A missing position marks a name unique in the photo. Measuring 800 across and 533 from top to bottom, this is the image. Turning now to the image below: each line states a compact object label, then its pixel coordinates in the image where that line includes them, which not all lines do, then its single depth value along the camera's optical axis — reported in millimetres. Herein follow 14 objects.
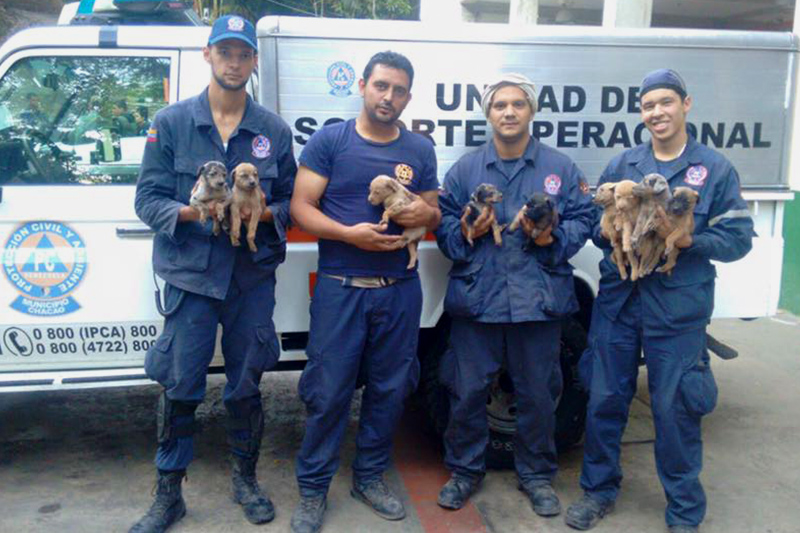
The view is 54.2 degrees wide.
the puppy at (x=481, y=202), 3369
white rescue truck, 3604
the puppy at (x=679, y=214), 3086
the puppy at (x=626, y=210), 3168
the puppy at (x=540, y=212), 3287
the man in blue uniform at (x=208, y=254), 3252
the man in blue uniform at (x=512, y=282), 3496
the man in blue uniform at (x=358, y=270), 3361
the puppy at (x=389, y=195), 3295
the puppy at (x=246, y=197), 3100
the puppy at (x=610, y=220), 3242
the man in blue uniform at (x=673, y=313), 3299
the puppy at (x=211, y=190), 3035
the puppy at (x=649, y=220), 3092
